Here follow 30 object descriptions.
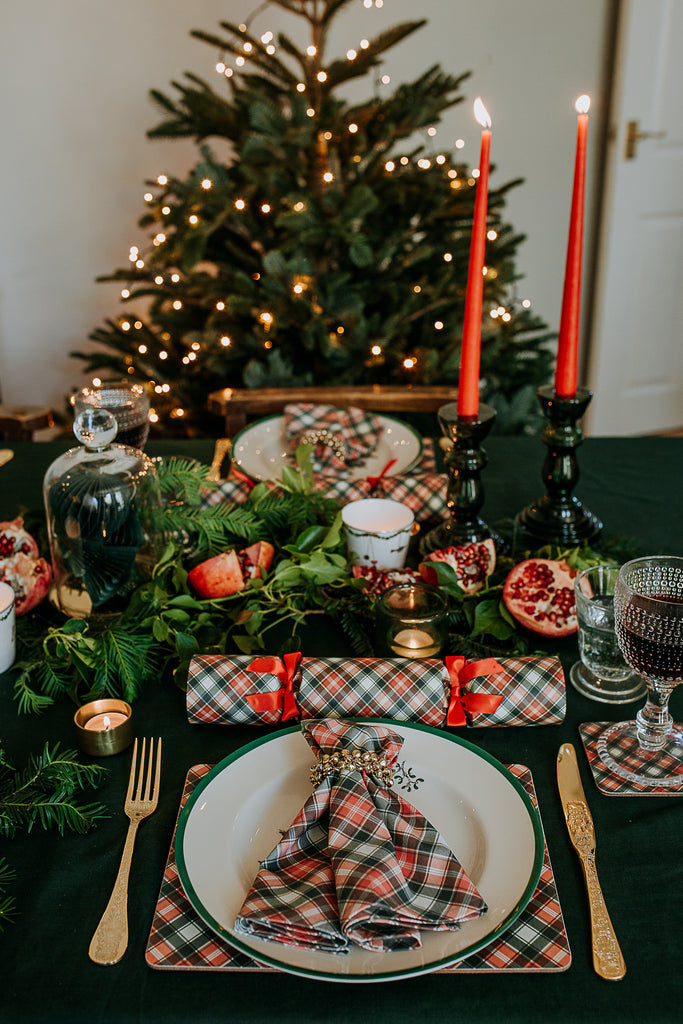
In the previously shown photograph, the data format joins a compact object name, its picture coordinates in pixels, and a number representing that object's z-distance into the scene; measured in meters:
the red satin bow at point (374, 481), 1.12
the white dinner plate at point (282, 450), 1.23
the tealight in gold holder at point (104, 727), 0.73
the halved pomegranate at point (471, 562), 0.91
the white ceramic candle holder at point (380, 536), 0.92
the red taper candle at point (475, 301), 0.81
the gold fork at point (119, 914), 0.56
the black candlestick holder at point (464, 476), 0.90
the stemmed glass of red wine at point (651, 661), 0.68
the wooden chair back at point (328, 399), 1.46
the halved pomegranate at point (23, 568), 0.90
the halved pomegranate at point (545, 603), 0.85
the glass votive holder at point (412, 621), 0.80
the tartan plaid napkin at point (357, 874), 0.54
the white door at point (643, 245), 2.71
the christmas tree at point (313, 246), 1.88
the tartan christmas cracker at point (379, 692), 0.74
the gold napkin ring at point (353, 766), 0.64
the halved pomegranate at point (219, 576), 0.90
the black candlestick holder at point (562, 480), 0.98
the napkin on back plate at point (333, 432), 1.23
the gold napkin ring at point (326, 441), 1.23
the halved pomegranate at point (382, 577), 0.90
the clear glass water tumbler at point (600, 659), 0.80
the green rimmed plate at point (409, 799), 0.53
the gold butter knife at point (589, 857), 0.54
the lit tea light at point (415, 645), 0.80
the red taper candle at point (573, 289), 0.89
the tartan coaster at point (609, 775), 0.69
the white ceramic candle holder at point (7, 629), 0.81
